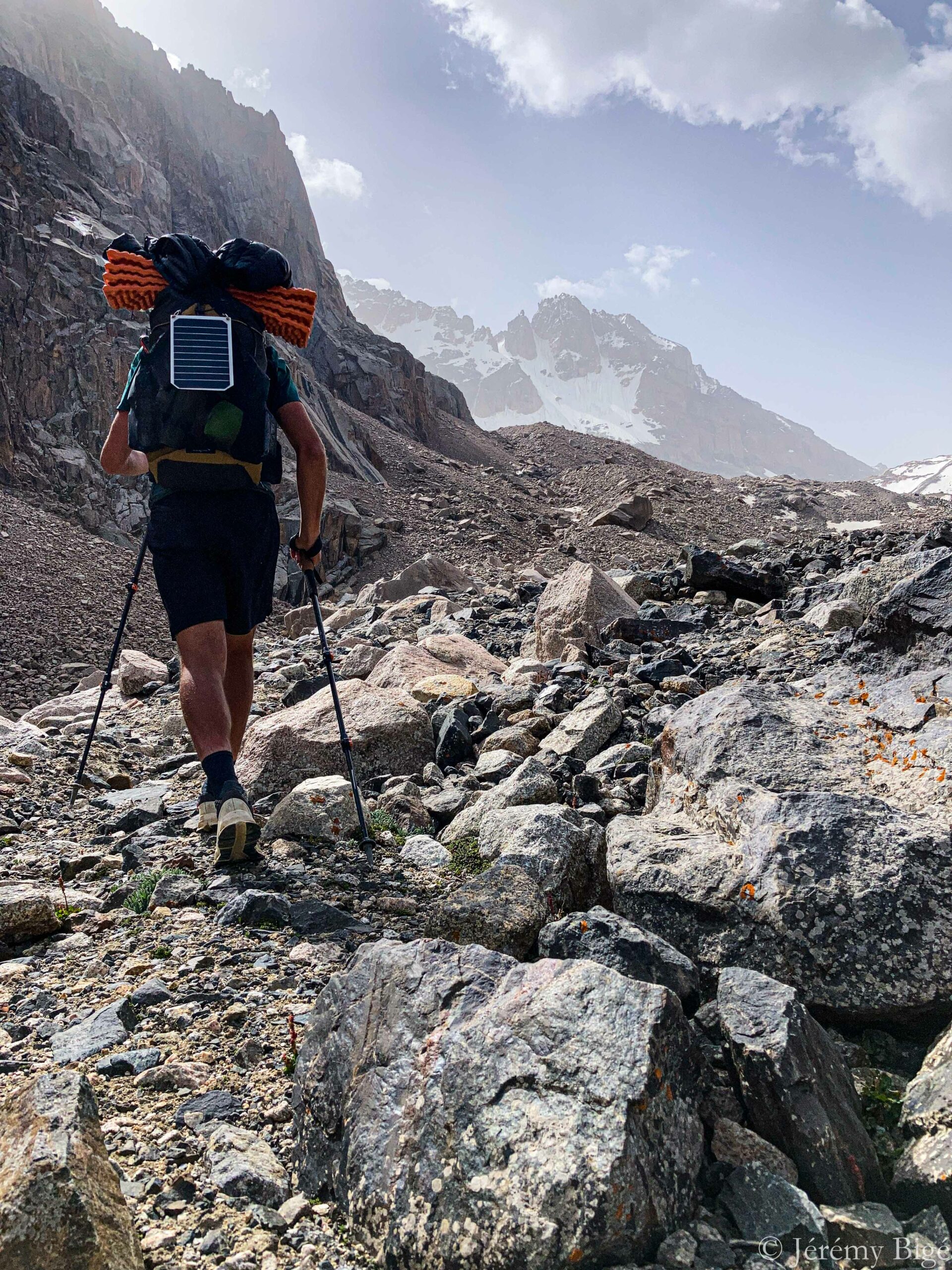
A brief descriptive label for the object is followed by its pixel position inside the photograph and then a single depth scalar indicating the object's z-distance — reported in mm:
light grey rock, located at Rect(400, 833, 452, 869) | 3375
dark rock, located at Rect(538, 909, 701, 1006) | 2082
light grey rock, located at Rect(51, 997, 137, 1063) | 2010
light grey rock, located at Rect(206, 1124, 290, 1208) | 1556
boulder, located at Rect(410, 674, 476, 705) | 5906
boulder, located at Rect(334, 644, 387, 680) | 7734
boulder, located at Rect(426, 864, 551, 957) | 2438
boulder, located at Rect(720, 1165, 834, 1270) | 1396
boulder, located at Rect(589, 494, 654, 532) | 25984
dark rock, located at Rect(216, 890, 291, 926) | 2750
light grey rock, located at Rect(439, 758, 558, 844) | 3592
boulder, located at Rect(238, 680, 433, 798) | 4539
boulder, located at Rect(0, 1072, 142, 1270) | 1241
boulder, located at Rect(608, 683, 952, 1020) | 2047
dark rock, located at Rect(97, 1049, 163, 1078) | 1932
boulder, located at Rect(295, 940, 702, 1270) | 1340
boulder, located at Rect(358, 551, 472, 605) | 15609
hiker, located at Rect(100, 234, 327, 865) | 3338
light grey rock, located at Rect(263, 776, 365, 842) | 3621
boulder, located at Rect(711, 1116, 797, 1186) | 1550
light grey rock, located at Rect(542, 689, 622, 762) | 4391
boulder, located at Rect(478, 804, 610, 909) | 2797
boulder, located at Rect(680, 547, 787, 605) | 8211
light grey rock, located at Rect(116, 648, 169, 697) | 8953
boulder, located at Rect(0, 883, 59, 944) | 2703
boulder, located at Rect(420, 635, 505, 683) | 7059
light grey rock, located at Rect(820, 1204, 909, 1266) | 1377
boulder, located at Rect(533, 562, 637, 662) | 7492
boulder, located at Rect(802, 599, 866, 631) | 5434
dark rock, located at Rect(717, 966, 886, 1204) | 1554
